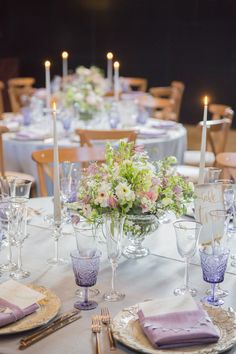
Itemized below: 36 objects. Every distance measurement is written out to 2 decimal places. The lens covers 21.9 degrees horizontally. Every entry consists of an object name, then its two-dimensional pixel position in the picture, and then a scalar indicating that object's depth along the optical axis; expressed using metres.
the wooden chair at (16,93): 6.73
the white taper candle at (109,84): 6.65
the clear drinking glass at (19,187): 2.31
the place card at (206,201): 2.03
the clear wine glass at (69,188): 2.37
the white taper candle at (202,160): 2.18
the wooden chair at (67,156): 3.27
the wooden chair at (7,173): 4.12
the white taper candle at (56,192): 2.02
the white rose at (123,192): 1.83
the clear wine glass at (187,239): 1.74
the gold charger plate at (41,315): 1.53
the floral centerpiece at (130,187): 1.85
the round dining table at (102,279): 1.49
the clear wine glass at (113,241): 1.73
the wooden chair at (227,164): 3.29
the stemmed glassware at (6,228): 1.97
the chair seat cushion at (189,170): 4.49
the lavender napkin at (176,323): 1.46
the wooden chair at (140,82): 8.05
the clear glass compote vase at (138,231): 1.95
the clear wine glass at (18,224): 1.90
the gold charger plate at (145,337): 1.44
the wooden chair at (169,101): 6.02
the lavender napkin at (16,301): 1.57
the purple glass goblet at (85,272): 1.65
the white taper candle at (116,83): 5.01
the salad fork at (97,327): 1.48
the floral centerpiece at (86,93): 4.75
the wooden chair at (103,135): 3.92
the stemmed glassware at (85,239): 1.72
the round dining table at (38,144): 4.28
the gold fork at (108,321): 1.49
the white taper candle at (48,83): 4.38
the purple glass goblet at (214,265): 1.69
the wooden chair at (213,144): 4.59
